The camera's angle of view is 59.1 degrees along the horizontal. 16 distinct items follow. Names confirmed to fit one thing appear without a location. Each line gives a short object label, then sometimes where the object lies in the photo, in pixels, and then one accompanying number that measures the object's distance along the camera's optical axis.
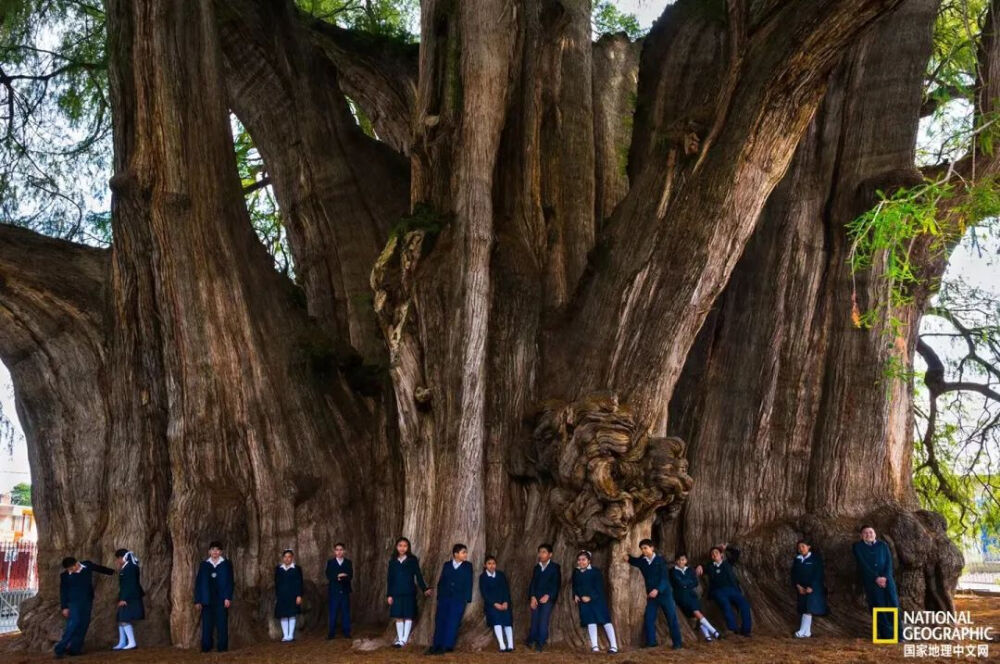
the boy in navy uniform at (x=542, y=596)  6.67
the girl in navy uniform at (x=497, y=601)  6.63
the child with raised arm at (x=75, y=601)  7.23
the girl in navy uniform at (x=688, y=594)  7.16
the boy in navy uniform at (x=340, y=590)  7.43
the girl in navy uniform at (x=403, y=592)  6.81
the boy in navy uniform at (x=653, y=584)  6.78
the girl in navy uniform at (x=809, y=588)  7.27
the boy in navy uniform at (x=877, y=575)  7.00
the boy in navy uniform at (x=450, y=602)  6.59
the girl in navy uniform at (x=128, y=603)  7.37
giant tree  6.96
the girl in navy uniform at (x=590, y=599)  6.54
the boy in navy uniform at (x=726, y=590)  7.35
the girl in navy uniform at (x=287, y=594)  7.39
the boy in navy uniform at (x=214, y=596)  7.20
